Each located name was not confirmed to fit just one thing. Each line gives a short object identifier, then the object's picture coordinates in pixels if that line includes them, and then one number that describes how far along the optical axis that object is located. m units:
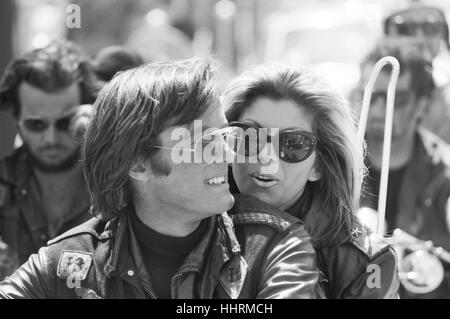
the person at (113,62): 4.27
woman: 2.75
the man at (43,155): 4.02
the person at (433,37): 5.57
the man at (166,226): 2.48
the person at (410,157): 4.75
